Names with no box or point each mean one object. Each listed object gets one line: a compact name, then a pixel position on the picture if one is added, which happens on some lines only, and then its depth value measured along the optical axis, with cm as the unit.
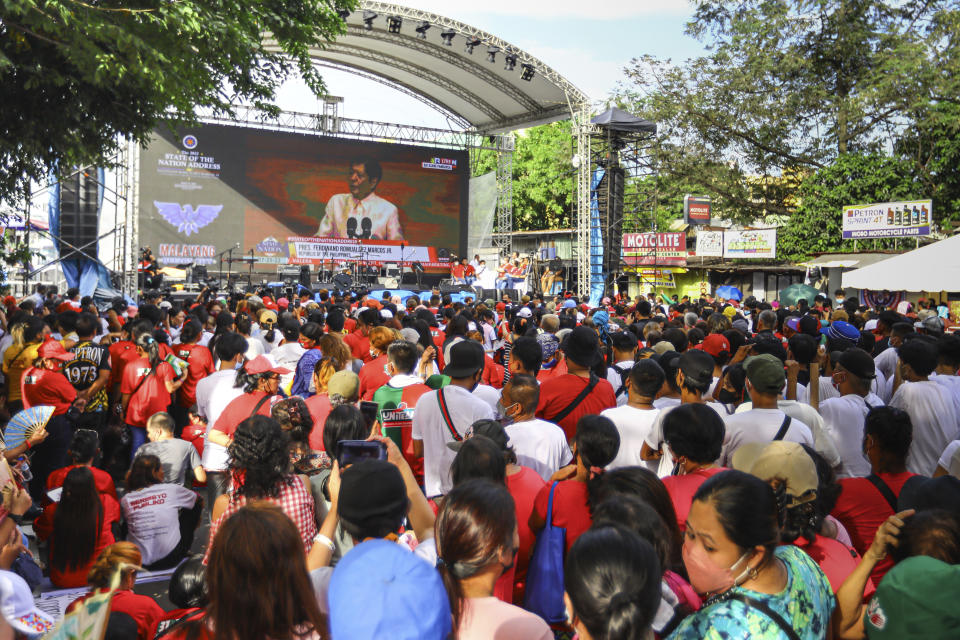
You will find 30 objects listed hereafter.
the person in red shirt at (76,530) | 378
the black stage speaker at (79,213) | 1641
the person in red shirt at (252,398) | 409
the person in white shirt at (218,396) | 425
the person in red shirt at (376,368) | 503
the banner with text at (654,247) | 2308
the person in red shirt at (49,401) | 527
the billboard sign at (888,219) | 1875
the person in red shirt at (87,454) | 411
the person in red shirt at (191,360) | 591
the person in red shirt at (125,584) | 244
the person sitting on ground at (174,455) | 446
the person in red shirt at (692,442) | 284
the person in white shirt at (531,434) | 343
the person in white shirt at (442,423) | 378
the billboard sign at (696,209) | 2411
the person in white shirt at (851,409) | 409
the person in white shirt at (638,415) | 365
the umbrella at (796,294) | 1319
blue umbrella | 1747
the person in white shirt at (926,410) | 434
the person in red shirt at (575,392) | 417
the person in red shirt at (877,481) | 295
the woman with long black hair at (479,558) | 189
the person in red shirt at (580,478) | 269
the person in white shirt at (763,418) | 345
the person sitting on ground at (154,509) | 418
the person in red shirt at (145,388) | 561
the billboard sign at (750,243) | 2330
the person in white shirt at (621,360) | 541
